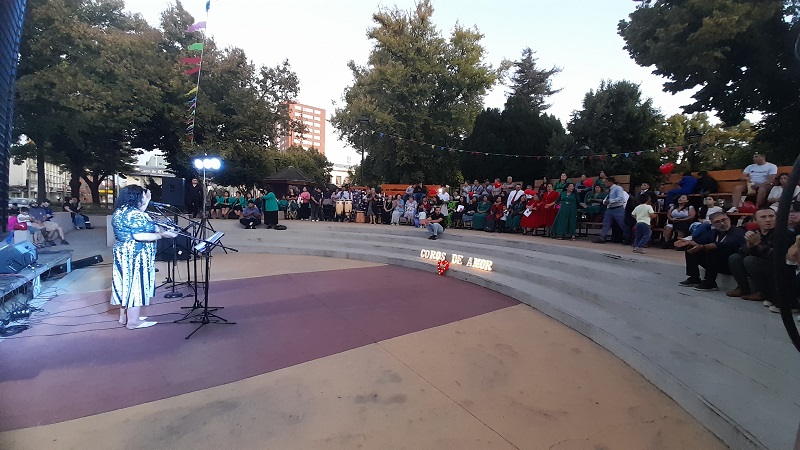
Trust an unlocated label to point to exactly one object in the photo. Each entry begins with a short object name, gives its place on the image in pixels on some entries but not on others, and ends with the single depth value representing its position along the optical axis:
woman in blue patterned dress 4.61
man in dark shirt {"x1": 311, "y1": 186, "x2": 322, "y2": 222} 15.88
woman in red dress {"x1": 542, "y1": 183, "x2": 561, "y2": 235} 9.81
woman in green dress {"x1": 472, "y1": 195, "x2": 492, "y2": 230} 11.75
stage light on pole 5.62
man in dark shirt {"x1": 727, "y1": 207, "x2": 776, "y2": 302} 3.89
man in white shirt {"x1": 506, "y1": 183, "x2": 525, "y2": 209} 10.77
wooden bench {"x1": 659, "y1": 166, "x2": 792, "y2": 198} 7.76
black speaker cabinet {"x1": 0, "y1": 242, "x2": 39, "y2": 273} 5.17
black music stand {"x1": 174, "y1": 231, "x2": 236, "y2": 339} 4.55
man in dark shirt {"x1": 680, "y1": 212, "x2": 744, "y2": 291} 4.50
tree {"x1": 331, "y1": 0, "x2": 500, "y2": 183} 23.48
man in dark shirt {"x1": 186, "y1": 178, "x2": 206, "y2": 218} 14.03
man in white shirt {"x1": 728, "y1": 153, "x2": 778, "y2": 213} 6.71
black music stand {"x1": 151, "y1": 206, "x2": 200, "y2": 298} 5.32
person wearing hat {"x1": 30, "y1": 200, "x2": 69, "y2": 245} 10.34
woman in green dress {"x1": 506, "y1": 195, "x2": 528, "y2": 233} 10.62
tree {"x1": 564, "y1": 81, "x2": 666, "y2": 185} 15.09
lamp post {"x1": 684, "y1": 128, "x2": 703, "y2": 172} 12.77
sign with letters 7.68
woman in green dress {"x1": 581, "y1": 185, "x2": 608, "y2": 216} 9.37
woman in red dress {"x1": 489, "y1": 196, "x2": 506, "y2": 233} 11.22
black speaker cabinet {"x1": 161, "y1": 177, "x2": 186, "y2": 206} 6.92
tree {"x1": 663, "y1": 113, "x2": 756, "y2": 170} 19.90
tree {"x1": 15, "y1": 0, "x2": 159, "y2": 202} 14.36
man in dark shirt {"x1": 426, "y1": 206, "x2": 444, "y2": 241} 10.37
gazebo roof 20.20
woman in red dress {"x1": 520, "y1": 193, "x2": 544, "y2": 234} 10.04
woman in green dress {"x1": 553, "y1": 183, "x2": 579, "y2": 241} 9.34
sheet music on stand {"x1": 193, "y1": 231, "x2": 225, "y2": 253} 4.52
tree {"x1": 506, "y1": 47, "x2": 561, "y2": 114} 34.23
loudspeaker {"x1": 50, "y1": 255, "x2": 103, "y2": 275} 7.52
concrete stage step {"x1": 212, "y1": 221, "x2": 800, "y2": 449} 2.67
